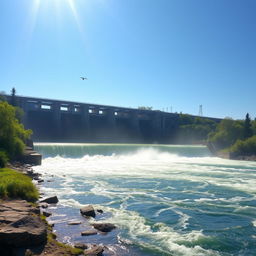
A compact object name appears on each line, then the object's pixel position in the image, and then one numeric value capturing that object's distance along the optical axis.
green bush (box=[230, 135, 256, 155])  60.97
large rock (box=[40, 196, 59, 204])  16.80
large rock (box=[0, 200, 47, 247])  9.15
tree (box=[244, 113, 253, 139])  69.86
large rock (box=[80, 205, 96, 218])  14.65
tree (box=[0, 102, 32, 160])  31.88
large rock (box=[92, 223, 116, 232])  12.46
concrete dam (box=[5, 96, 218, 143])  68.75
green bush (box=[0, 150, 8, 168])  24.19
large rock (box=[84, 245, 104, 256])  9.81
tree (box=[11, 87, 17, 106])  61.56
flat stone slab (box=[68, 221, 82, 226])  13.11
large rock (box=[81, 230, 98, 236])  11.80
